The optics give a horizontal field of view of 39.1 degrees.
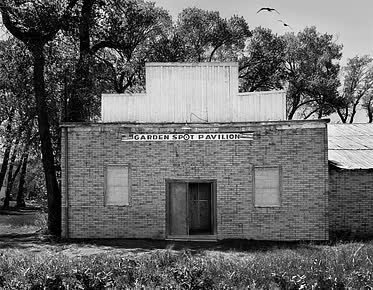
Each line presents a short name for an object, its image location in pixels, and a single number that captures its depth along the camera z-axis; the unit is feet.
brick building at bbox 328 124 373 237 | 63.21
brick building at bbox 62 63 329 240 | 56.59
